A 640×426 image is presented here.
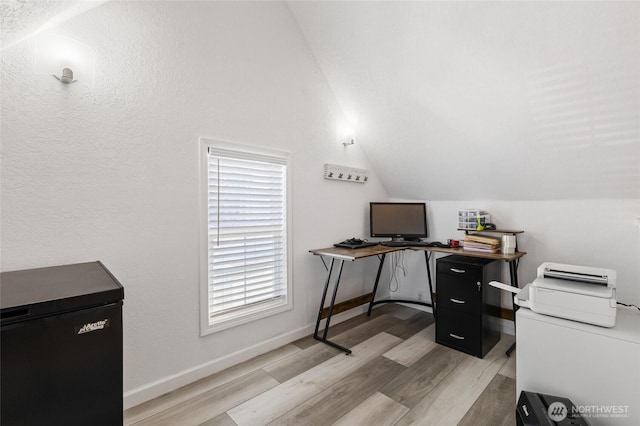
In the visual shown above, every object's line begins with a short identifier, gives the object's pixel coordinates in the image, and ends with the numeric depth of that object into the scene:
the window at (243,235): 2.29
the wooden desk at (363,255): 2.58
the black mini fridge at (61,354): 0.98
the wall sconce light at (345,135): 3.28
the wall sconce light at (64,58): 1.60
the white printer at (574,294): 1.57
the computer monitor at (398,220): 3.50
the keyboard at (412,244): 3.17
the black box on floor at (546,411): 1.37
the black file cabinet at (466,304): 2.54
